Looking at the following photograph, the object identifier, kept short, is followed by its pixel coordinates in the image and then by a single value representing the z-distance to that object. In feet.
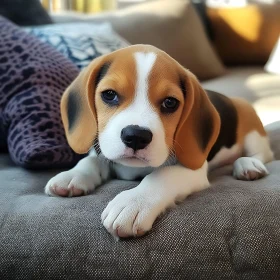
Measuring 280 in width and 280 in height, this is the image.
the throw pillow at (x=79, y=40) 6.33
